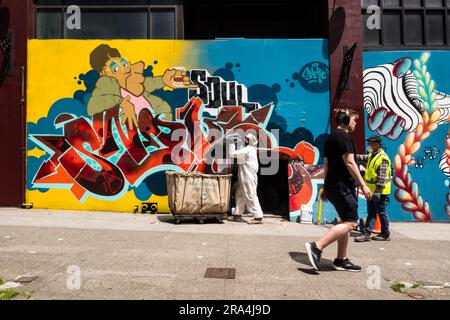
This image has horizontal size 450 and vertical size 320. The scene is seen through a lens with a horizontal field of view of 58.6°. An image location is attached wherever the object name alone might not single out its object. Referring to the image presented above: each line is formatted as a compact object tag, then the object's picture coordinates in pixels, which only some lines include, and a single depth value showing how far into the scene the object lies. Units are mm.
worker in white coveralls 8711
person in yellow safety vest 7160
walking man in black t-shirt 4973
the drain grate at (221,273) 4676
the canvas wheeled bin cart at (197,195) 8344
